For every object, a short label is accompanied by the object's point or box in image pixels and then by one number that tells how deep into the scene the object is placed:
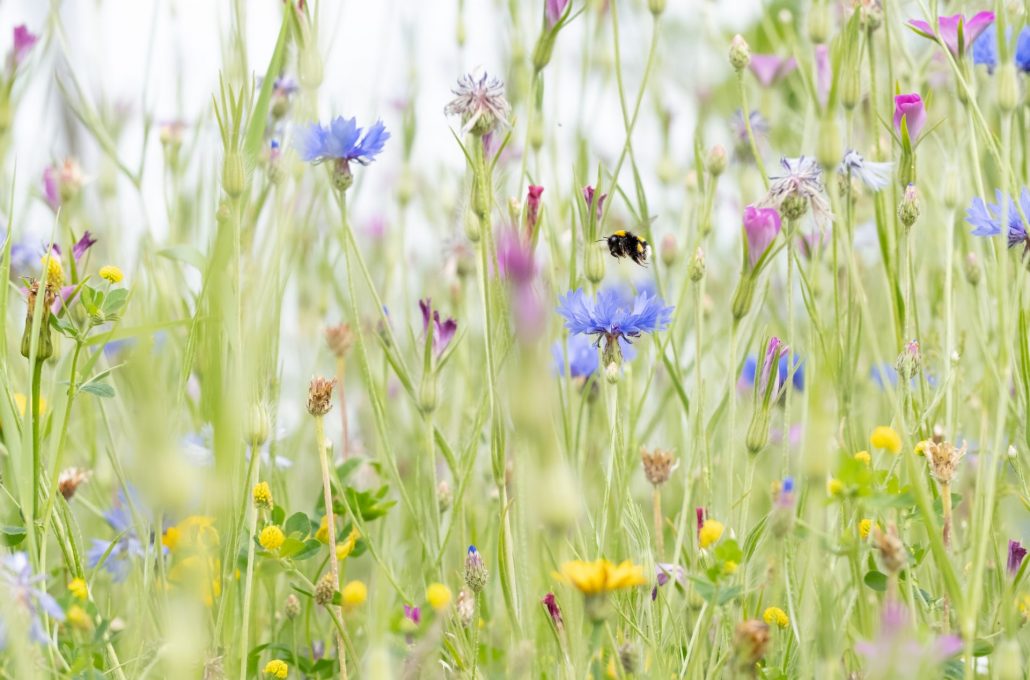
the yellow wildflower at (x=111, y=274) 1.37
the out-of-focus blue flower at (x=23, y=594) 1.23
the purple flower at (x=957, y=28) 1.41
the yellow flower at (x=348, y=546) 1.40
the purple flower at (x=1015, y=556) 1.34
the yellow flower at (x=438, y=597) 1.26
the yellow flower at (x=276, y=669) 1.34
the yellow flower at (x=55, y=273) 1.34
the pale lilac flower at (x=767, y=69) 1.77
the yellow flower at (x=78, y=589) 1.29
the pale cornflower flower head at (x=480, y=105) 1.37
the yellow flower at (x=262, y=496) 1.36
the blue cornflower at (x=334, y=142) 1.39
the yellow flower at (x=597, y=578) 1.24
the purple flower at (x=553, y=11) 1.38
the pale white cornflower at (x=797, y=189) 1.36
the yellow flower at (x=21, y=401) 1.46
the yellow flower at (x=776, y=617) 1.34
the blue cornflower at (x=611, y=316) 1.37
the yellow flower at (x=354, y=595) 1.31
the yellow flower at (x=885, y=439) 1.30
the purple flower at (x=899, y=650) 1.20
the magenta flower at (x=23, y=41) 1.54
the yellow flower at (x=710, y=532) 1.32
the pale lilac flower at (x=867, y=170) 1.39
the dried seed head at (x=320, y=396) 1.34
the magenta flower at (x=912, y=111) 1.38
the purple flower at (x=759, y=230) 1.35
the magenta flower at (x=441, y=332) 1.41
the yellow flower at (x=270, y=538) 1.35
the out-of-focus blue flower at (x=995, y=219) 1.36
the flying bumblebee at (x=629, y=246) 1.49
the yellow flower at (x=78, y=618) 1.24
